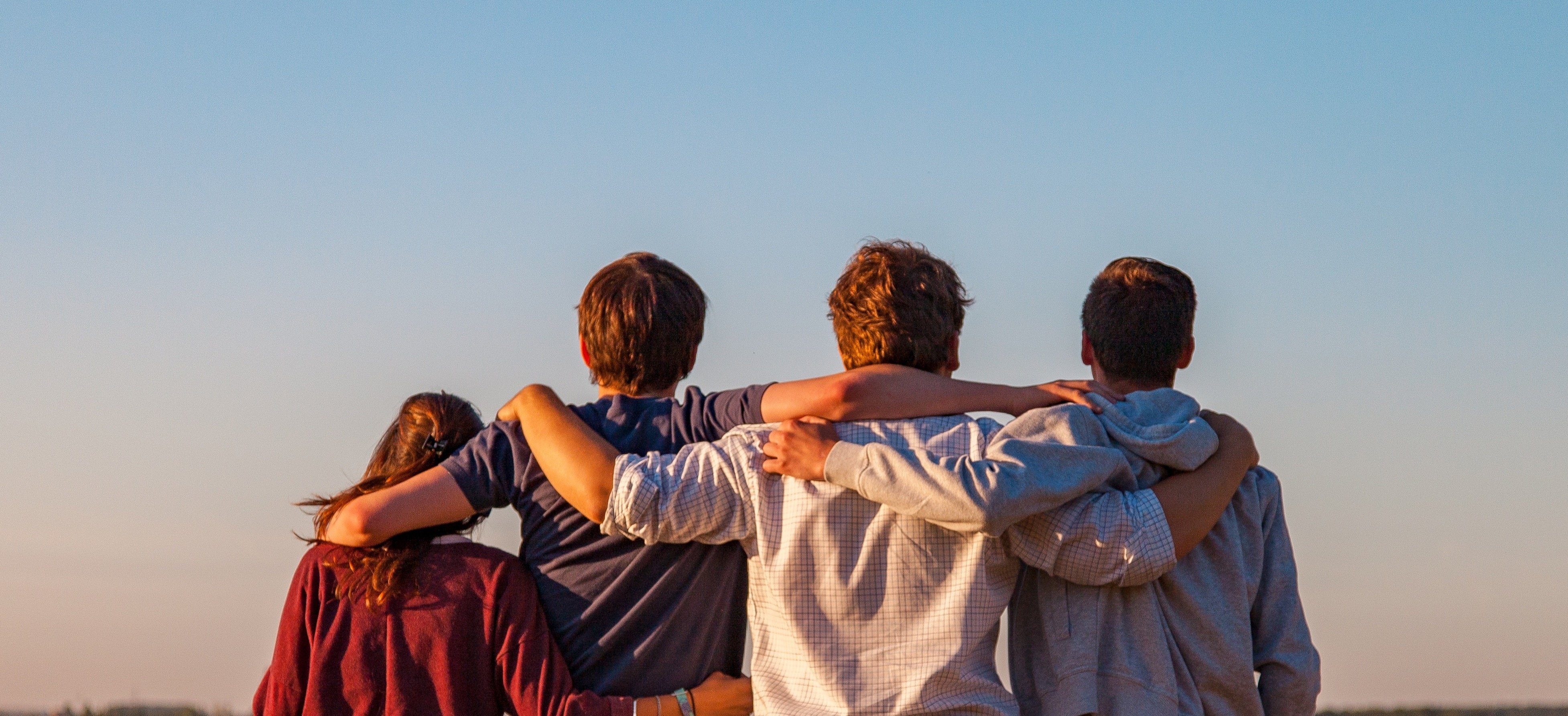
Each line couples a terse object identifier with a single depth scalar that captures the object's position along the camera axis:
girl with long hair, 3.97
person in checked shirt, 3.68
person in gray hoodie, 3.57
